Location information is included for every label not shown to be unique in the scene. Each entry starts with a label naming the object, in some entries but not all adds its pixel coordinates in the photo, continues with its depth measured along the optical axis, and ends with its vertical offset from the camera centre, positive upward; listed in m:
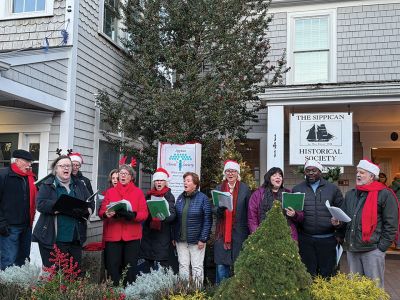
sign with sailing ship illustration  7.61 +0.69
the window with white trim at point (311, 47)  10.00 +3.05
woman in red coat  5.14 -0.70
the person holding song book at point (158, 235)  5.45 -0.83
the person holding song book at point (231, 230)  5.25 -0.69
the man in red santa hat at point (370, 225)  4.47 -0.50
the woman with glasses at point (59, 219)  4.52 -0.54
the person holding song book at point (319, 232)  5.01 -0.66
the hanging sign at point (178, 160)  7.25 +0.20
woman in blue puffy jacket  5.32 -0.67
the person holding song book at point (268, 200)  5.03 -0.30
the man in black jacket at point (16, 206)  5.37 -0.49
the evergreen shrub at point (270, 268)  3.18 -0.72
